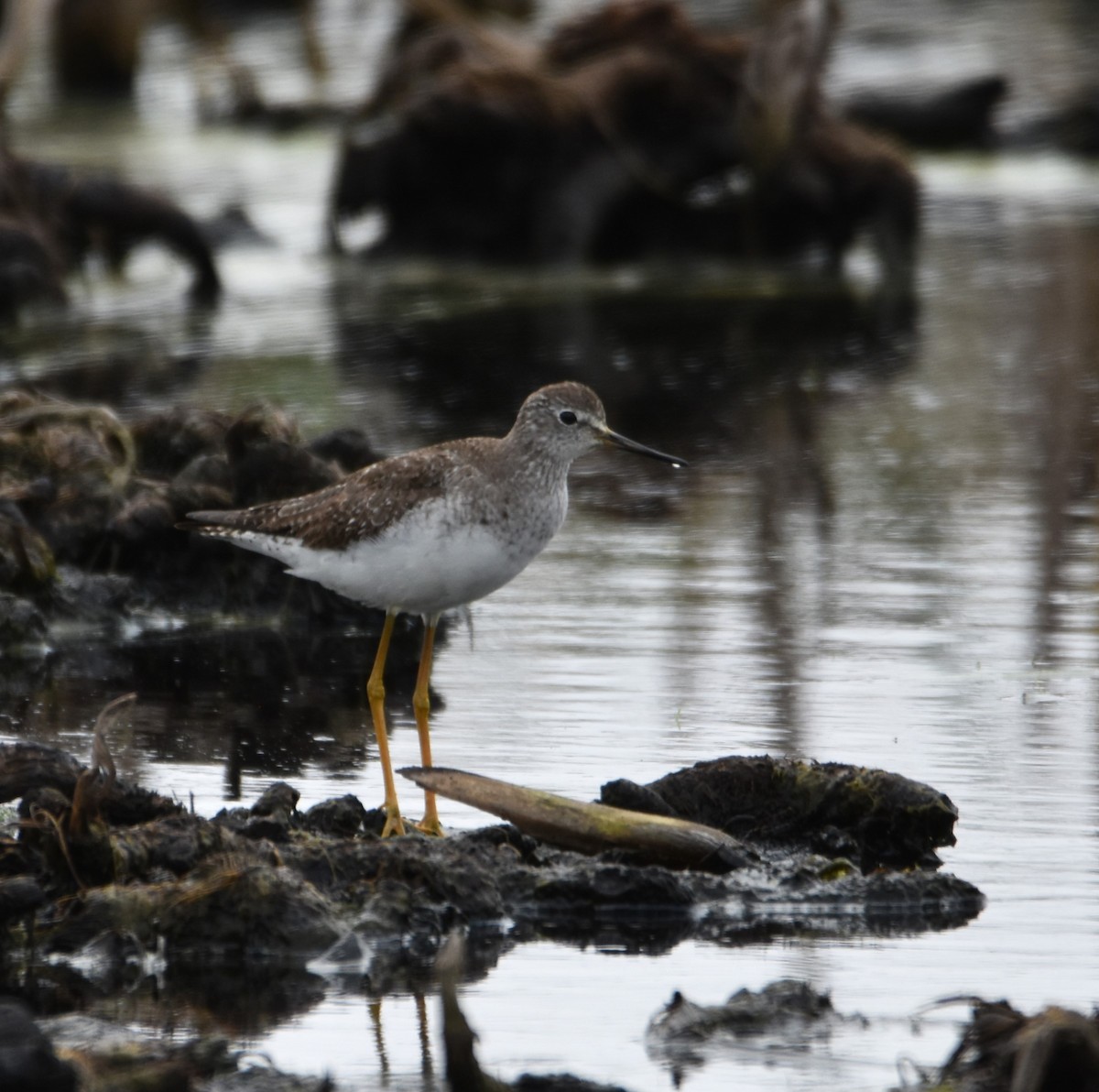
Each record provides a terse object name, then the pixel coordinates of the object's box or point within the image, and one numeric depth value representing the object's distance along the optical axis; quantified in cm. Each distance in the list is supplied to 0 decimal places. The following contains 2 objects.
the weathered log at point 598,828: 1247
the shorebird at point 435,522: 1387
